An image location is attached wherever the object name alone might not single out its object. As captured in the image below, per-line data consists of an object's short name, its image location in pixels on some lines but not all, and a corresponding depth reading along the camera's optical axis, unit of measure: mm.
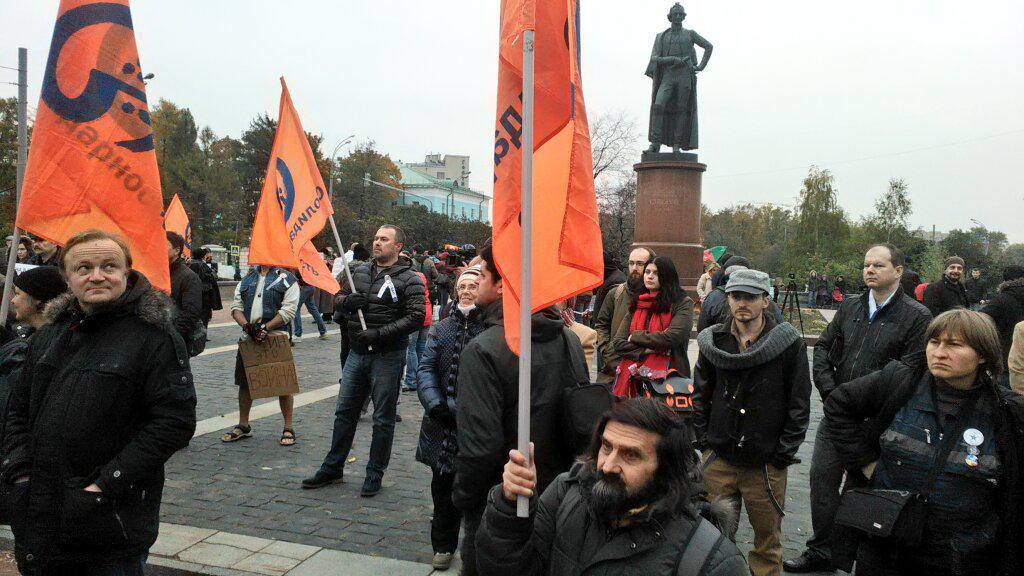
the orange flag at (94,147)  3762
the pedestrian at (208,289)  7350
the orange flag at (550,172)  2592
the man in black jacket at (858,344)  4207
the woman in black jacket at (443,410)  3924
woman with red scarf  4945
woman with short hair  2678
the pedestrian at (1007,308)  6637
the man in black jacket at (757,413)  3824
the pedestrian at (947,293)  8625
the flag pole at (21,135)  3594
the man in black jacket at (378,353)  5445
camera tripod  17625
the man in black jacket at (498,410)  2957
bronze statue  16422
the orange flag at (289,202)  6074
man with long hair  2008
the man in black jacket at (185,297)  6000
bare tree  37716
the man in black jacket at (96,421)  2621
